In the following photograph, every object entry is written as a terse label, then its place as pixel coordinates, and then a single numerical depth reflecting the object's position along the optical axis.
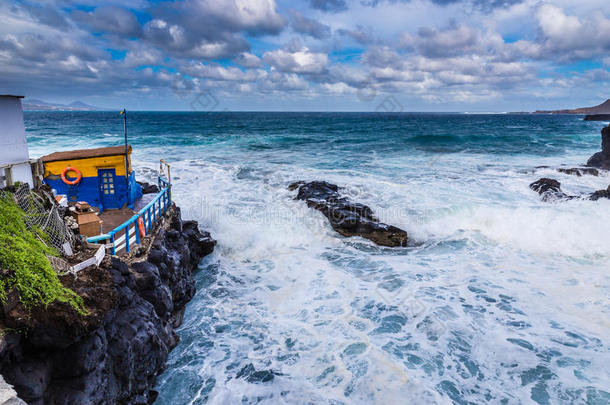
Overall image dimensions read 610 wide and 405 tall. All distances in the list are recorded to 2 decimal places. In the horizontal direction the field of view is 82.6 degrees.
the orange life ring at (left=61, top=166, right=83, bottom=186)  13.62
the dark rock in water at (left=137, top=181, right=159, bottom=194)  17.89
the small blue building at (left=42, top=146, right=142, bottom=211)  13.72
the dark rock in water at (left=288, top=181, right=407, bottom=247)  15.95
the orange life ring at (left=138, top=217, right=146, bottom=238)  10.34
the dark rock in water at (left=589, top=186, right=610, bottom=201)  20.27
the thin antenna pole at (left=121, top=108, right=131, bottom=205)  13.67
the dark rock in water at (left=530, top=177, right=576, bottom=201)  21.37
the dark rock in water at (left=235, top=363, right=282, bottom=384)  8.30
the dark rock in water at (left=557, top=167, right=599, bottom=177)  29.38
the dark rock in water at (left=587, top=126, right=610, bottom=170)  32.53
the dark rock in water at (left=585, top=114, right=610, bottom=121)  128.25
